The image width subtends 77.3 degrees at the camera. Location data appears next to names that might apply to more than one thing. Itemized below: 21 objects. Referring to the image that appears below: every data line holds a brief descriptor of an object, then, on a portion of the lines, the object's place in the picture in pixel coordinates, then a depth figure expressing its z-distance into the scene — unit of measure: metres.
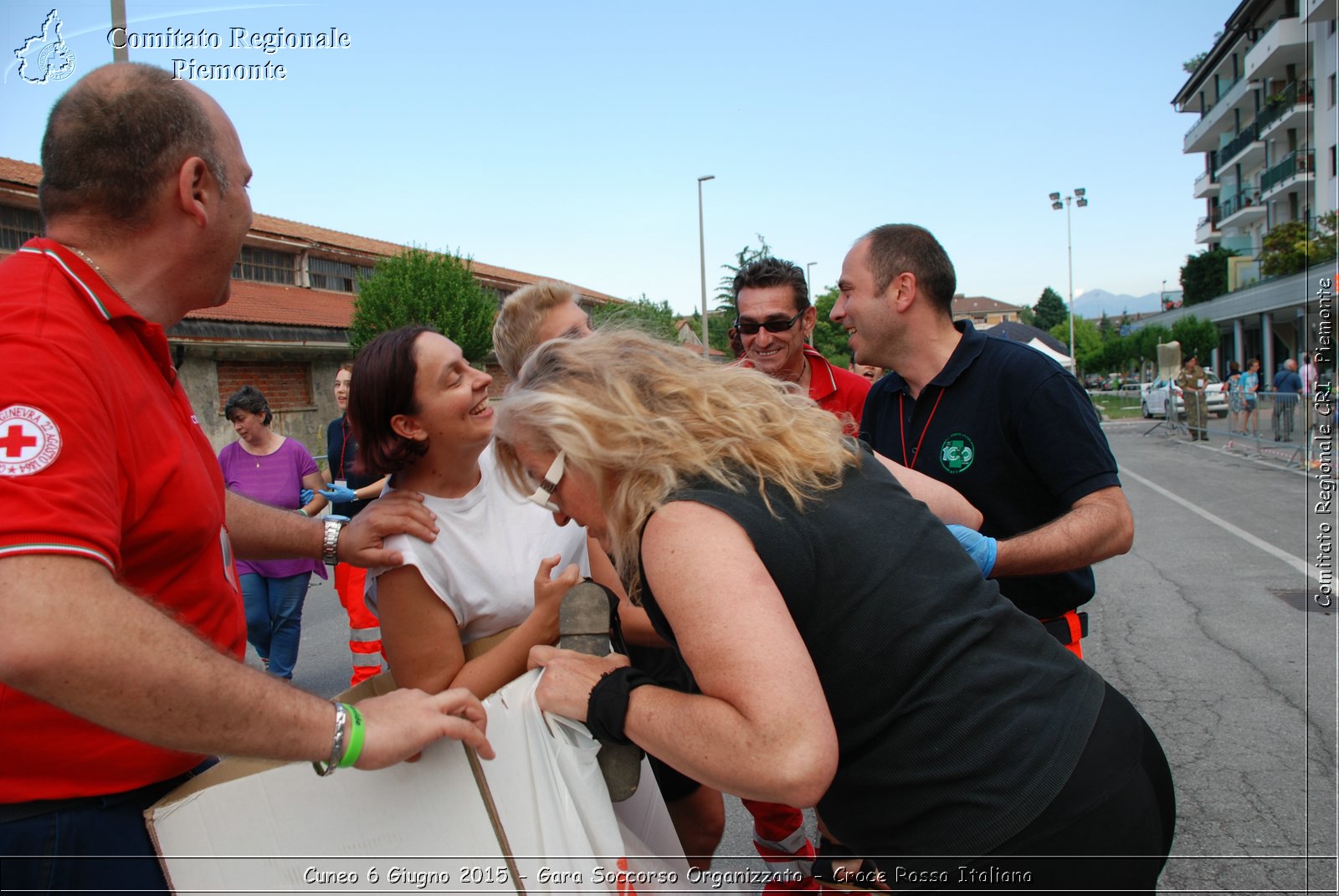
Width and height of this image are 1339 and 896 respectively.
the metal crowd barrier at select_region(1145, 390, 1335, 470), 13.32
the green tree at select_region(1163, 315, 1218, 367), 47.19
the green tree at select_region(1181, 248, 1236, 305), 52.28
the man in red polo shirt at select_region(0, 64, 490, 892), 1.17
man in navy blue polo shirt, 2.42
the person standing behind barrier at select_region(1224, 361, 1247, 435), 19.42
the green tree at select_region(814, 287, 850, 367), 44.84
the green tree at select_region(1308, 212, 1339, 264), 25.11
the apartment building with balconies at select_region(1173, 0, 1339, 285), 37.09
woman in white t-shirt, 2.10
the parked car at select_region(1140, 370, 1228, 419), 26.78
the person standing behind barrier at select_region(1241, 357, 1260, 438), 17.52
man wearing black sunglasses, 4.07
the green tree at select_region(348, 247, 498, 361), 27.30
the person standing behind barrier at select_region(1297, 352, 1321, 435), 13.73
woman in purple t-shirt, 5.34
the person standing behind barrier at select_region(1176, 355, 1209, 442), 21.88
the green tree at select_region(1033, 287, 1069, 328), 128.62
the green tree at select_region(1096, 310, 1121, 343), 83.31
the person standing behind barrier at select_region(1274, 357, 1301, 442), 15.73
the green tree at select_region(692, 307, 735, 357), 40.75
